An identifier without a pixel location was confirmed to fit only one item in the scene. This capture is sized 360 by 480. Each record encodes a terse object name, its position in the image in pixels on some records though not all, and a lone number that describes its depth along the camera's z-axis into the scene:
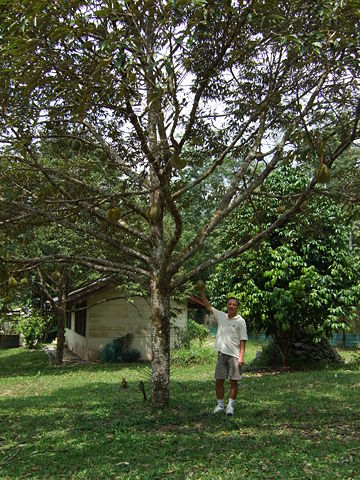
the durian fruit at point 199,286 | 6.56
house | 18.48
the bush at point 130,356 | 18.02
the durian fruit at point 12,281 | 5.68
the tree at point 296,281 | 11.95
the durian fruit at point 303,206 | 6.20
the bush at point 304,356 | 13.67
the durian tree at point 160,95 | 4.70
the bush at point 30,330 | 24.95
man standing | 6.42
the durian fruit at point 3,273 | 5.70
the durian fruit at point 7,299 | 5.91
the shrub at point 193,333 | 19.23
